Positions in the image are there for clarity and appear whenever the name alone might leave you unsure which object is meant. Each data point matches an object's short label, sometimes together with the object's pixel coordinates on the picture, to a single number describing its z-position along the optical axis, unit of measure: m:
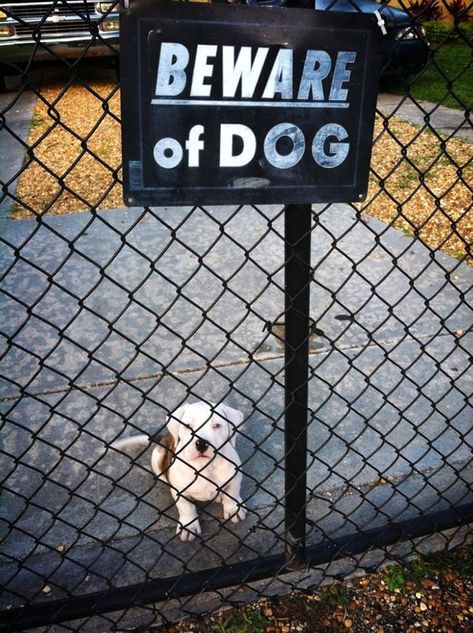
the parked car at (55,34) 8.13
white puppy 2.25
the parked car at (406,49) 8.03
